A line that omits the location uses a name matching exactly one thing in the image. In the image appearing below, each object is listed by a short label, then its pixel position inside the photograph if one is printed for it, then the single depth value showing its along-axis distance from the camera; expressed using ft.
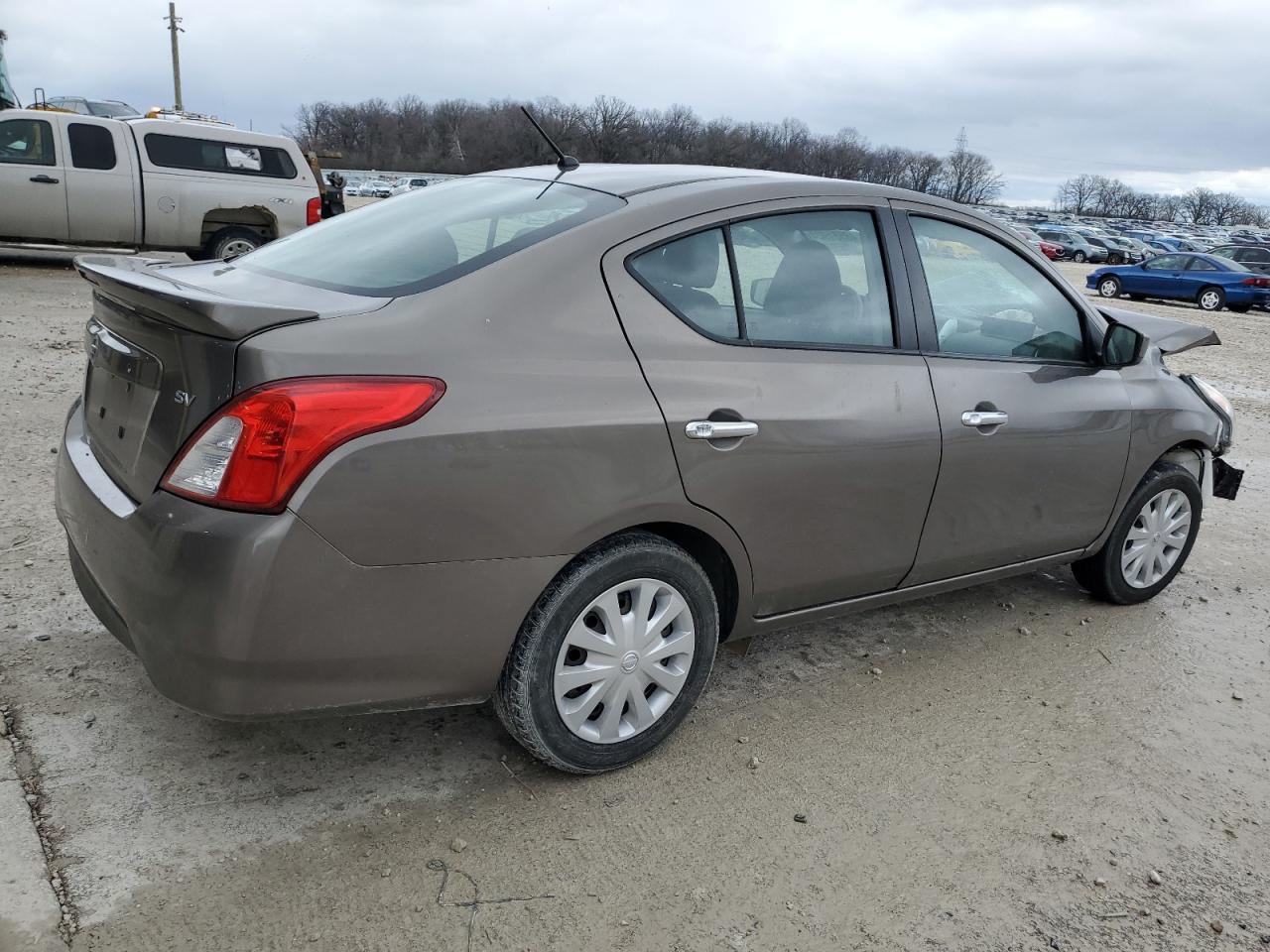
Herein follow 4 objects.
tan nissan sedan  7.50
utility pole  168.35
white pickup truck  40.37
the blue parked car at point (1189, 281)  80.43
